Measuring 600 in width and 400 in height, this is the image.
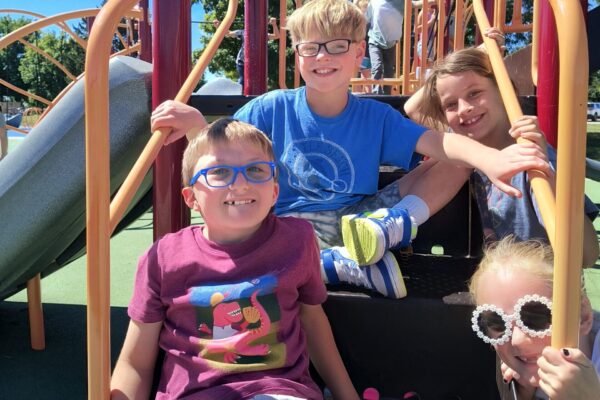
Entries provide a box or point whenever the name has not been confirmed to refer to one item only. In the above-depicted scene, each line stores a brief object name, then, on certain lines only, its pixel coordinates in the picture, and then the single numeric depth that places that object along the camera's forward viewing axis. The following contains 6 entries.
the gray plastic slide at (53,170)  1.98
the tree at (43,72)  48.28
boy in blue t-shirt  1.81
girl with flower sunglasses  1.17
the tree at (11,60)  52.34
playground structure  0.99
